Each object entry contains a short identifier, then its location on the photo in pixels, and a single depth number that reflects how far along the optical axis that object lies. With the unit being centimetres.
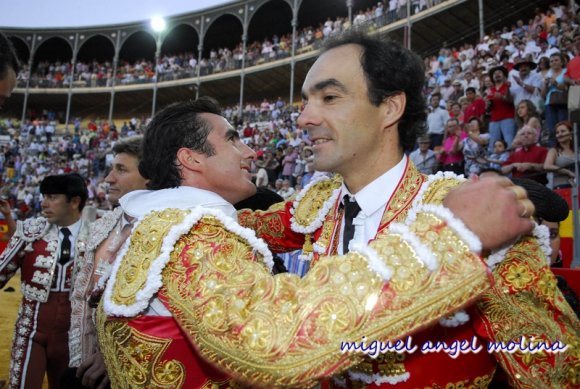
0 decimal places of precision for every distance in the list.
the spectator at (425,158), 641
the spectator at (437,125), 739
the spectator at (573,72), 567
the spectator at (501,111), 628
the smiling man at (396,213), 87
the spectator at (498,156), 533
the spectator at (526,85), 630
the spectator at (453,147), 613
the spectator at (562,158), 457
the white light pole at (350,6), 1804
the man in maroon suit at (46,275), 316
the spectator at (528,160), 487
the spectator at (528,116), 548
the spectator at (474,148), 562
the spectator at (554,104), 549
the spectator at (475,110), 686
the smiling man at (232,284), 81
